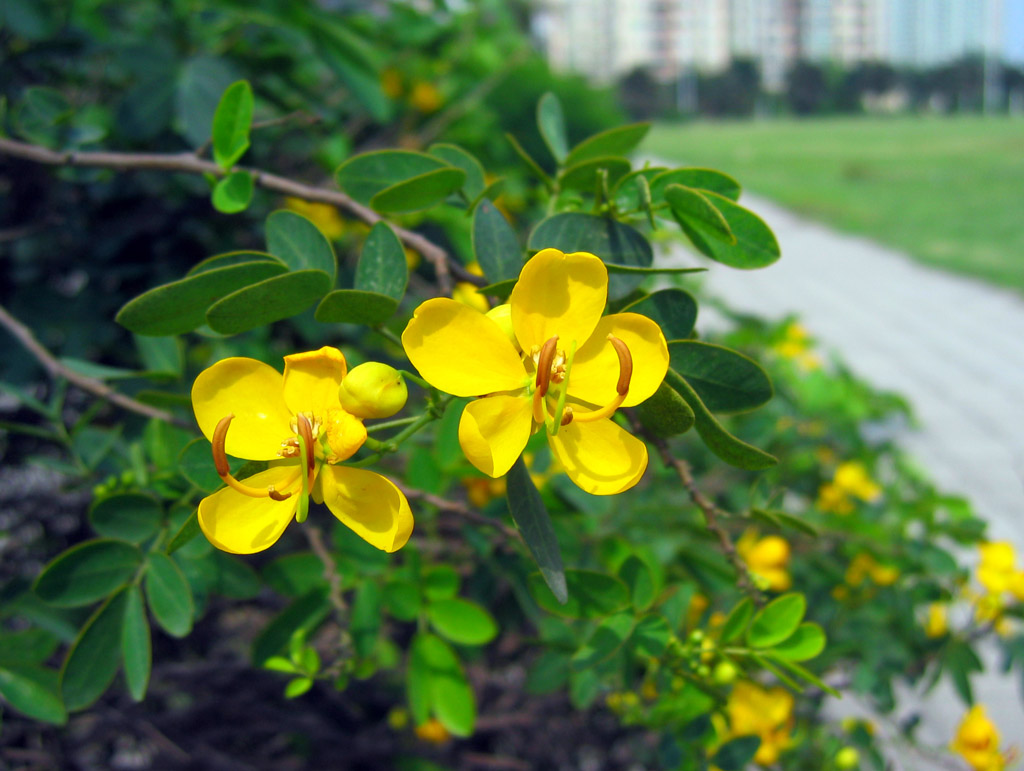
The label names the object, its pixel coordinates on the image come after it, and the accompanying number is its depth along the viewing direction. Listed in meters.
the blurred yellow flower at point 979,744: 0.35
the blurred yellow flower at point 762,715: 0.35
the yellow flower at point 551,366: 0.16
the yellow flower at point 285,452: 0.16
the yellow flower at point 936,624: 0.44
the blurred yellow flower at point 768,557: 0.36
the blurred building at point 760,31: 37.90
